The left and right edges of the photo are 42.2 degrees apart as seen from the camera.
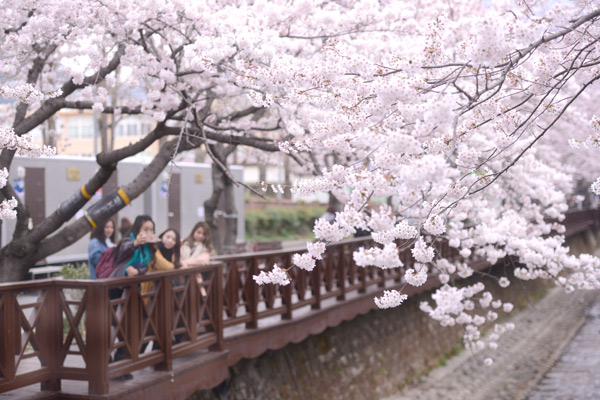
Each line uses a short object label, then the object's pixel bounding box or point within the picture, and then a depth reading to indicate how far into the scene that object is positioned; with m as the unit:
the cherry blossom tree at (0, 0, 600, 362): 4.16
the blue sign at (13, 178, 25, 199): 15.05
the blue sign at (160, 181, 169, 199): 18.75
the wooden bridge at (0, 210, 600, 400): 6.20
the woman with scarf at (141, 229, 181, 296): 7.84
